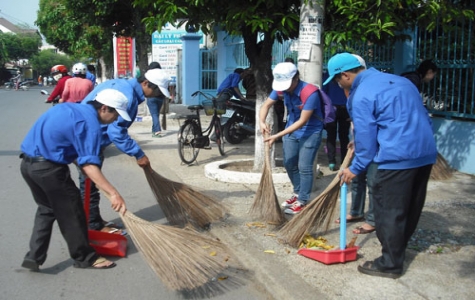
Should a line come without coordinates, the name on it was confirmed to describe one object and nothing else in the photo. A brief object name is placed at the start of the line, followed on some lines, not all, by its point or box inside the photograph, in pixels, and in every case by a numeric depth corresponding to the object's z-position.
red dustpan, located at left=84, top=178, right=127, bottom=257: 4.45
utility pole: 5.84
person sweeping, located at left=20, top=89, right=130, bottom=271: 3.74
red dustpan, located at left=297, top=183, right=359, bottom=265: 4.10
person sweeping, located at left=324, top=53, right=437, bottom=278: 3.69
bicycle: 8.52
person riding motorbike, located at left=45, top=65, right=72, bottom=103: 8.46
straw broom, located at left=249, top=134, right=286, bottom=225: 5.11
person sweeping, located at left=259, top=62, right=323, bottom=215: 5.18
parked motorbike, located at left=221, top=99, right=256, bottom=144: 10.11
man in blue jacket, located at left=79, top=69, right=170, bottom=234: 4.67
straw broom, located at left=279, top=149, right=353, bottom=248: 4.46
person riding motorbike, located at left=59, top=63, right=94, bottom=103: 8.01
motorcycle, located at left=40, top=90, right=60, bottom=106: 8.66
